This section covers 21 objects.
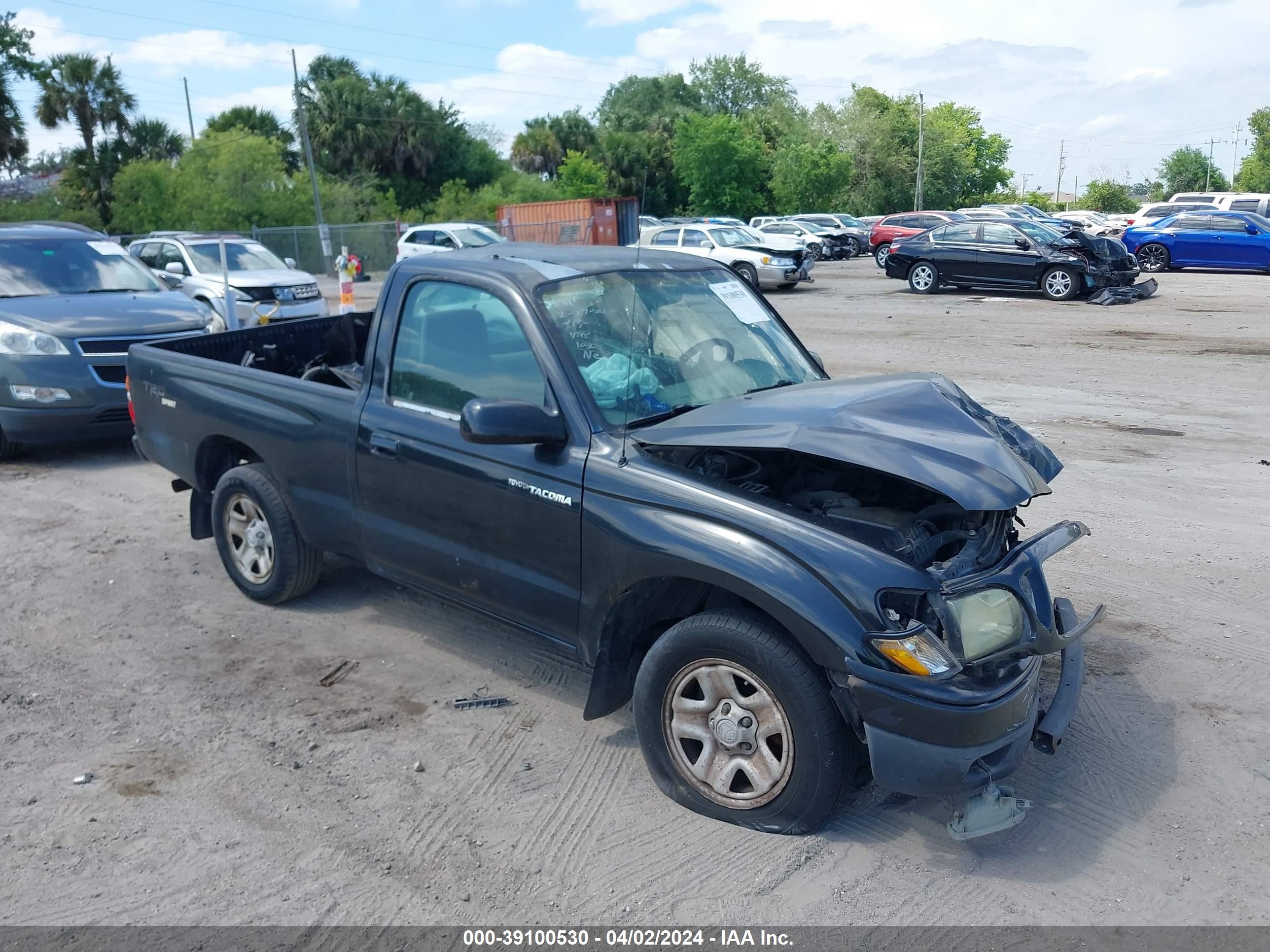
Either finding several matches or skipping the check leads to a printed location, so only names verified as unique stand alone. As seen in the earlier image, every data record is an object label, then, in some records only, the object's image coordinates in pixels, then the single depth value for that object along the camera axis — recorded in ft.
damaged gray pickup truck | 10.82
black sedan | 66.90
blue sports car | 82.43
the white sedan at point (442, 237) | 86.43
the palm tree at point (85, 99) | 149.69
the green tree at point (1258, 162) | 310.86
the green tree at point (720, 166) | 171.12
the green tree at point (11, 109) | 131.54
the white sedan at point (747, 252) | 81.00
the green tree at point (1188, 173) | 362.12
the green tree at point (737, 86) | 249.55
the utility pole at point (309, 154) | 116.24
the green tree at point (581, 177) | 158.20
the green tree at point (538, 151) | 220.43
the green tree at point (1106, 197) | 275.80
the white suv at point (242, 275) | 54.70
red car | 111.24
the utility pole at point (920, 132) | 204.95
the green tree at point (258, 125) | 199.41
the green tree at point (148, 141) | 153.89
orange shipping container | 112.16
